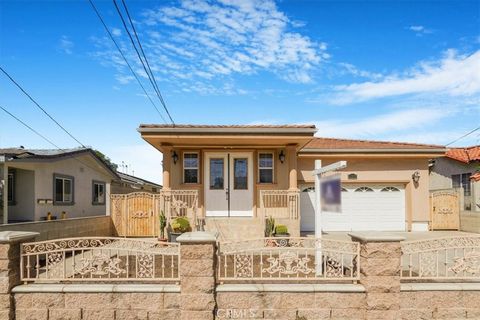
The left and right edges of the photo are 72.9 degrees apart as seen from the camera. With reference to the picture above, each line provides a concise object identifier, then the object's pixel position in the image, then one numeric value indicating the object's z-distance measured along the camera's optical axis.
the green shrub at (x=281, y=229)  9.96
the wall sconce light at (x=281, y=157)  11.97
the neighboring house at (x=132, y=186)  18.56
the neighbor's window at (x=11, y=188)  10.86
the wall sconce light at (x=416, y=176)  13.28
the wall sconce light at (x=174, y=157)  11.84
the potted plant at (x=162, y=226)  10.48
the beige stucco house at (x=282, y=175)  10.65
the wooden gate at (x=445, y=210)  13.92
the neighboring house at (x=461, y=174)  13.92
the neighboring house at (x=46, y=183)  10.29
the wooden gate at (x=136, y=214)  12.80
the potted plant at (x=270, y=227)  9.96
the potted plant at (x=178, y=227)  9.89
